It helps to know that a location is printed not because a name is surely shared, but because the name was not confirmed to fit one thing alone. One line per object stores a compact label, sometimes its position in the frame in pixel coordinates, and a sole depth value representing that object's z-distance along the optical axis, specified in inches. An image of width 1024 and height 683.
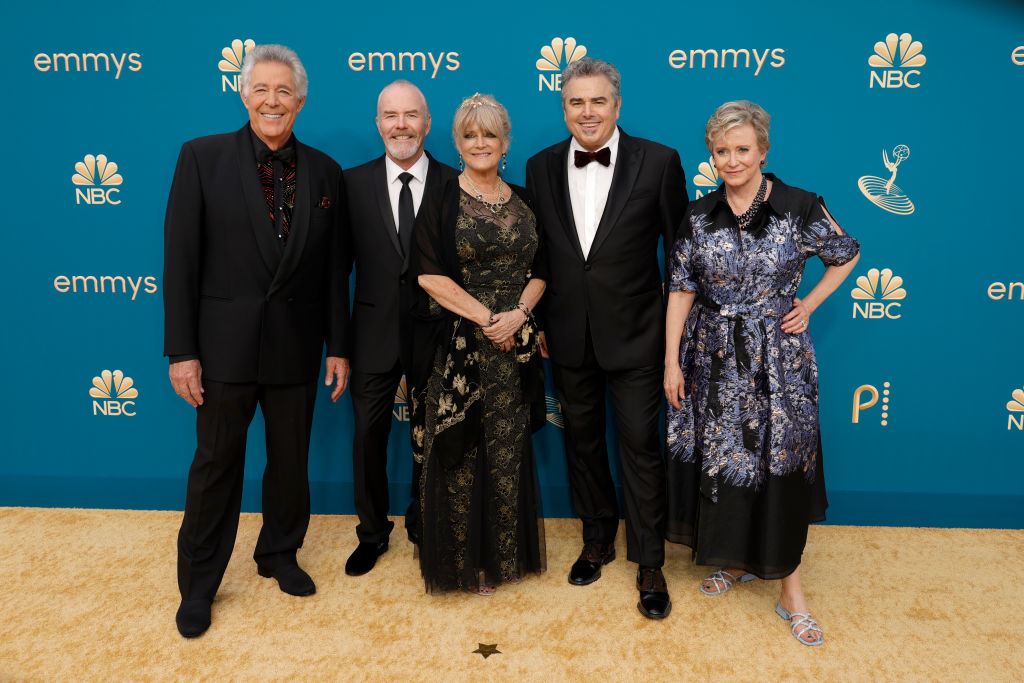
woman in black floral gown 92.2
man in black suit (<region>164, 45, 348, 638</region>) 89.5
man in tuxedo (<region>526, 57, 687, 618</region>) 95.3
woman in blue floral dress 86.9
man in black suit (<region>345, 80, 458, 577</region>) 102.5
